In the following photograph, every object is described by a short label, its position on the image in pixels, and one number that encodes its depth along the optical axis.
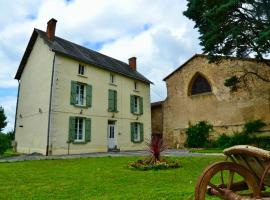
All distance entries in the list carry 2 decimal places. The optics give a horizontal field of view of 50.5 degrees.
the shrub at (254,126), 20.50
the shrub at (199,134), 23.08
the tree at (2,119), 21.94
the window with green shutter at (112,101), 21.08
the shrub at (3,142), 15.46
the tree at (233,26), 12.25
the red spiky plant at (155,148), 10.33
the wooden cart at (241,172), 2.88
